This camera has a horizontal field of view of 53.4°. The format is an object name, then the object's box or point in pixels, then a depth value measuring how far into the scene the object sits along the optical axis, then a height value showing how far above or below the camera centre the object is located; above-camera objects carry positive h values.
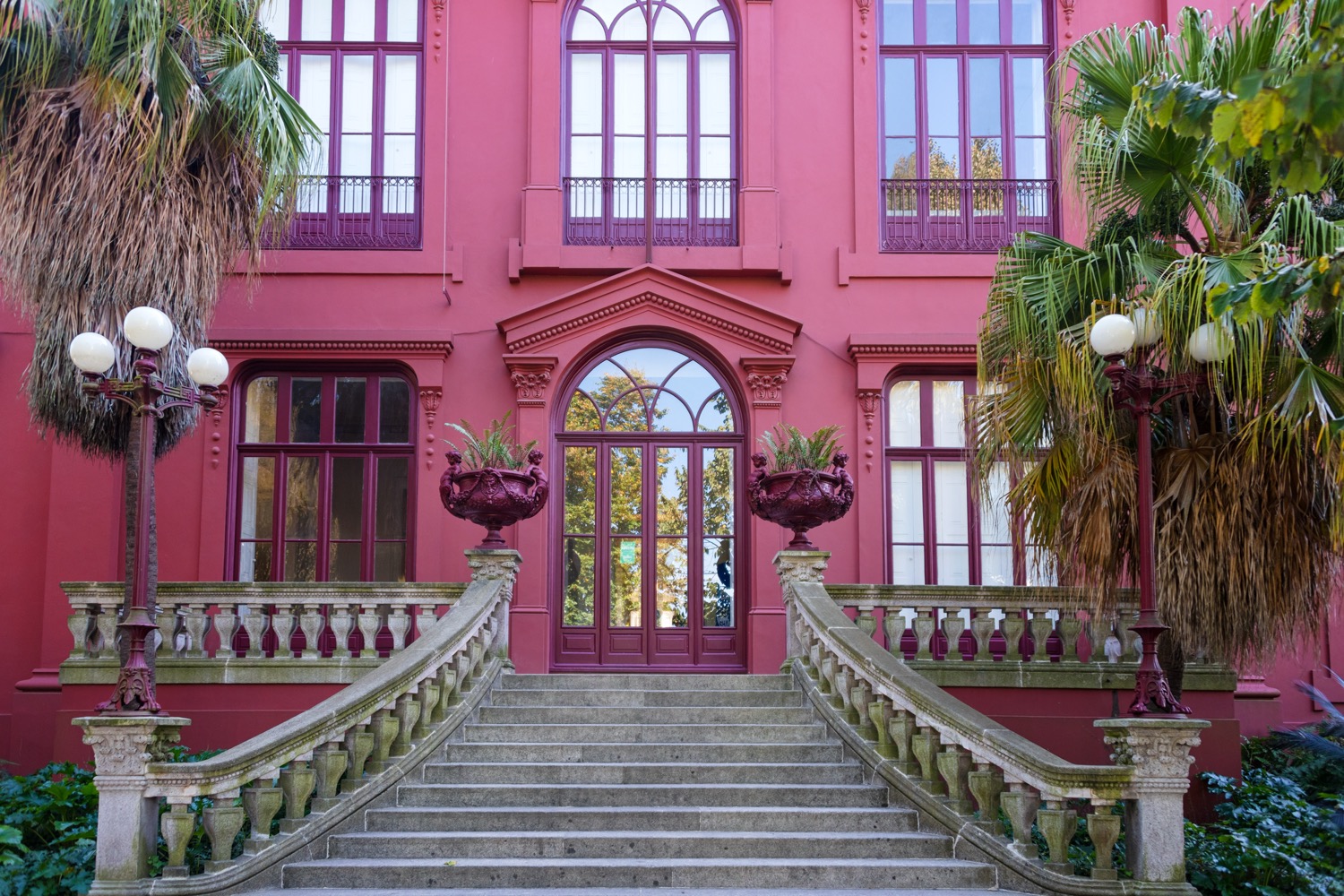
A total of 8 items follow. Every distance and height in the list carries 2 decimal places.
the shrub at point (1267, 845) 8.66 -1.99
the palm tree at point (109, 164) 10.90 +3.30
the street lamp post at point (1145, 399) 8.16 +1.04
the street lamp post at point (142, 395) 8.50 +1.12
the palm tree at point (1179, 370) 8.92 +1.28
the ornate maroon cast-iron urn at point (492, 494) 11.30 +0.58
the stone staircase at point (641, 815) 8.37 -1.72
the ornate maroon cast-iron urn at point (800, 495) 11.39 +0.57
